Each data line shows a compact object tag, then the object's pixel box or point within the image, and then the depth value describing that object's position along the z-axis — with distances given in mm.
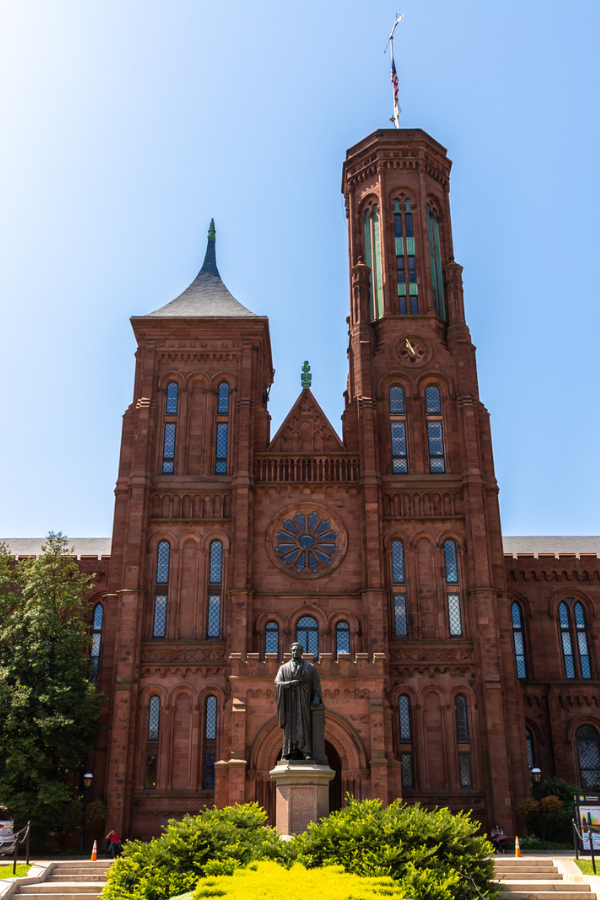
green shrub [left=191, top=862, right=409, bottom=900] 12922
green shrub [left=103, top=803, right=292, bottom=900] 15477
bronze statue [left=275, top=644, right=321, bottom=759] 18125
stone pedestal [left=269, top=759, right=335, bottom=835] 17250
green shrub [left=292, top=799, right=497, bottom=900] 14906
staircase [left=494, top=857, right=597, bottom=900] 20155
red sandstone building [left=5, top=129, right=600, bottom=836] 33438
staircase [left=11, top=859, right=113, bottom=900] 22000
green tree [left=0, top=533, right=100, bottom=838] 30875
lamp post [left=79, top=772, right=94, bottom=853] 32344
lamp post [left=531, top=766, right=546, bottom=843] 34622
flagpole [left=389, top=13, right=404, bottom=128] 48156
